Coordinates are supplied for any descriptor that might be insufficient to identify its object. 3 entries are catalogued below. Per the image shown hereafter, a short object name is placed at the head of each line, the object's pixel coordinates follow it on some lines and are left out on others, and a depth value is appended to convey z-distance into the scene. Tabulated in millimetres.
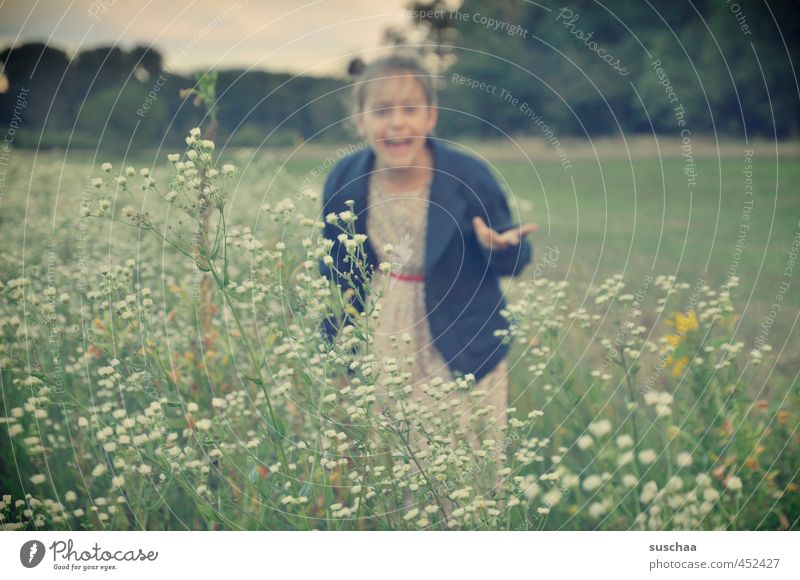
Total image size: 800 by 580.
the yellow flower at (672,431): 2241
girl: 2654
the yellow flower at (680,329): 2295
